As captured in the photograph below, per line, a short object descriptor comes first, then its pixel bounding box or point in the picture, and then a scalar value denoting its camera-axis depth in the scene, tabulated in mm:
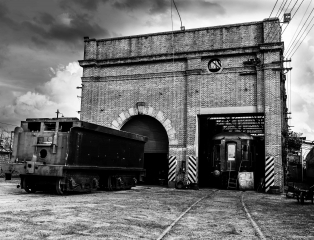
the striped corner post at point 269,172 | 17938
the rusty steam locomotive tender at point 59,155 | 11977
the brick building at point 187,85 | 18812
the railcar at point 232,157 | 19906
